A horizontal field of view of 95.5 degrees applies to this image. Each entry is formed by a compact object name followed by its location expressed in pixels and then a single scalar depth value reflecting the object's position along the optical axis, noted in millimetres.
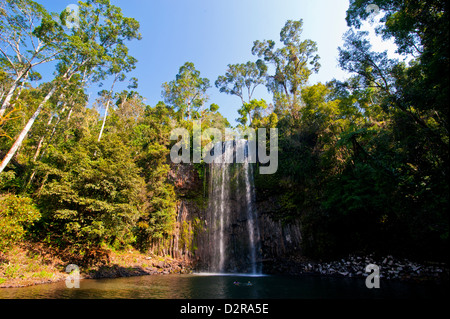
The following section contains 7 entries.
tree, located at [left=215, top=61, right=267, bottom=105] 33284
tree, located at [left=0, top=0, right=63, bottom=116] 11742
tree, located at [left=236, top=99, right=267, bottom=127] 29936
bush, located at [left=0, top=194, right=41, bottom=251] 8788
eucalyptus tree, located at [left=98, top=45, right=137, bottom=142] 19036
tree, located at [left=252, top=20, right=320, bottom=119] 26750
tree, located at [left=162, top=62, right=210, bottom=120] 30438
